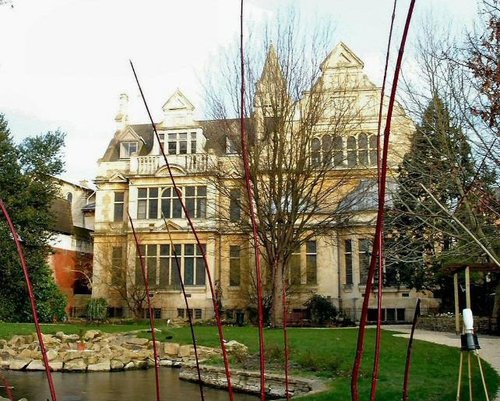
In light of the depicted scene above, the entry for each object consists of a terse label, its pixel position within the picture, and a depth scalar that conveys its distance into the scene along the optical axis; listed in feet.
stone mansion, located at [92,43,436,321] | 90.58
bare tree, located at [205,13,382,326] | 66.64
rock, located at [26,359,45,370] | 40.96
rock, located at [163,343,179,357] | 45.85
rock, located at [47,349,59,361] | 42.35
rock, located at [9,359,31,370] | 40.78
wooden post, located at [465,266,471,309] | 52.85
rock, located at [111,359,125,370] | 40.88
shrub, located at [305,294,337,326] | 84.58
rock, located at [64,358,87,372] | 40.14
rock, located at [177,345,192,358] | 45.62
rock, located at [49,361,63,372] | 40.50
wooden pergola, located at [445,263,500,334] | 53.93
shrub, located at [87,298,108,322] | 88.89
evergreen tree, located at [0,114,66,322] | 81.15
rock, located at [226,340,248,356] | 39.51
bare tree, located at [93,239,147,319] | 90.58
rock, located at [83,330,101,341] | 51.72
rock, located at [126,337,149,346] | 50.26
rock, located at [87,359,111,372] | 40.16
